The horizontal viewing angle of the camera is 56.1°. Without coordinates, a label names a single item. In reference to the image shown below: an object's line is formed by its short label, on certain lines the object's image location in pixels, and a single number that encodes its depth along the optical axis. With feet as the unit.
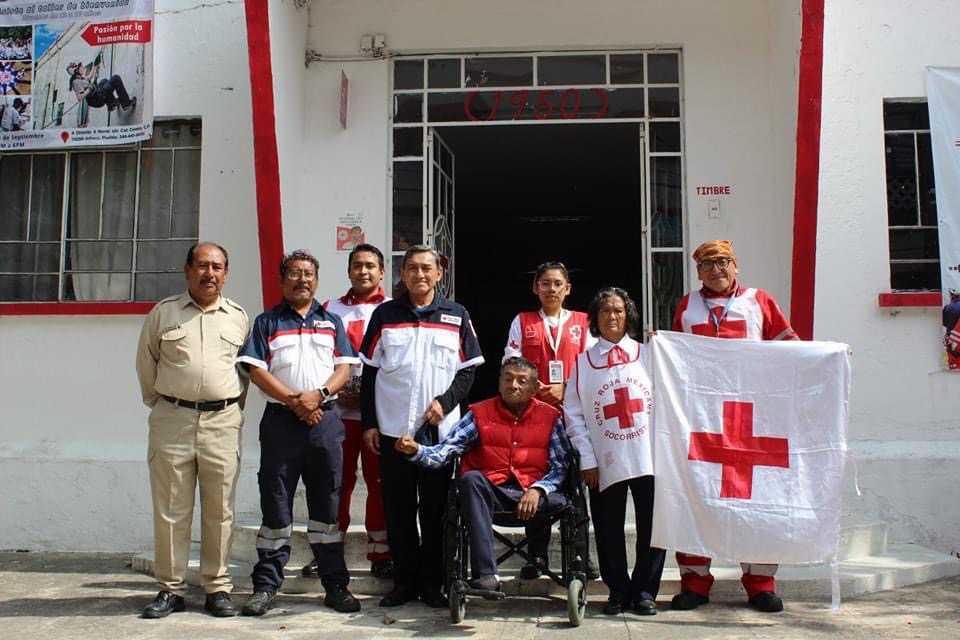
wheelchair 13.89
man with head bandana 15.21
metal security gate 23.26
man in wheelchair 14.46
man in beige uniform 15.19
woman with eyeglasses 16.94
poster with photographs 23.38
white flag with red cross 14.83
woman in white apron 14.85
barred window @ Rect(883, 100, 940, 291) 21.86
